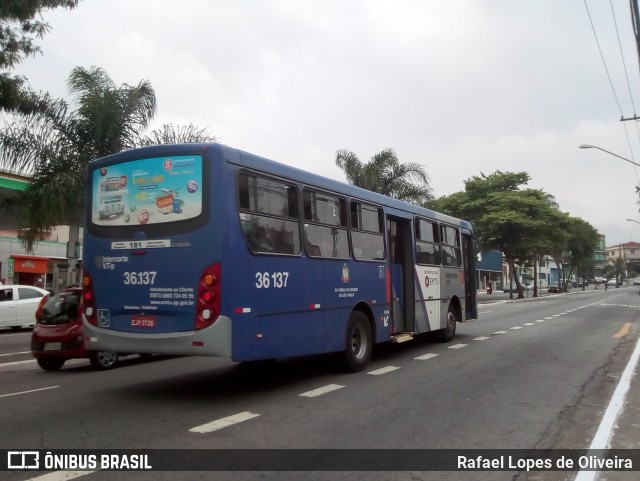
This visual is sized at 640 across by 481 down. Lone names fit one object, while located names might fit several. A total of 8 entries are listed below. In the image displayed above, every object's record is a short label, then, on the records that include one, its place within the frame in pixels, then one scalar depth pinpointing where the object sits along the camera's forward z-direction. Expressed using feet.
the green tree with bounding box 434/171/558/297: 137.69
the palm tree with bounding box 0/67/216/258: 55.26
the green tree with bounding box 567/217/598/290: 223.14
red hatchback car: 32.19
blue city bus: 21.74
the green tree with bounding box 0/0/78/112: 35.65
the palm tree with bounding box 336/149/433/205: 91.71
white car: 57.88
